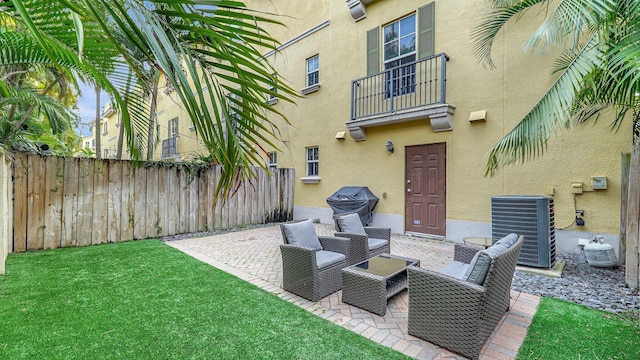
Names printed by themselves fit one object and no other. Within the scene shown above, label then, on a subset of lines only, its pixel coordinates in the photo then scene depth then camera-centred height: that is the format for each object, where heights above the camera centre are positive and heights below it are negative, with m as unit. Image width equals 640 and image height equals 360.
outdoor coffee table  3.19 -1.19
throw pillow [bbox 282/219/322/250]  4.00 -0.75
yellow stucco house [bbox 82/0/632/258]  5.48 +1.46
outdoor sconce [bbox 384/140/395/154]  7.93 +0.96
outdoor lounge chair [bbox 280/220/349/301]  3.56 -1.04
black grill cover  8.05 -0.58
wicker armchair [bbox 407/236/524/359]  2.43 -1.11
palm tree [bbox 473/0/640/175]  2.86 +1.22
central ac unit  4.50 -0.70
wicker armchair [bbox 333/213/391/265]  4.48 -0.97
